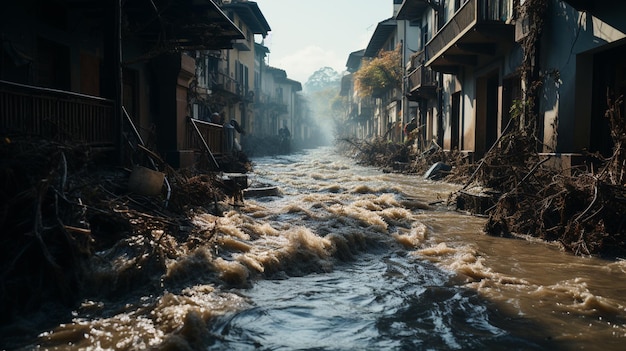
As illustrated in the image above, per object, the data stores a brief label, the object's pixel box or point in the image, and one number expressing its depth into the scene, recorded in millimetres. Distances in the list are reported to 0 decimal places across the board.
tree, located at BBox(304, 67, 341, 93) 159125
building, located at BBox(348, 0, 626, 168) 8891
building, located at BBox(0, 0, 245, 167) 6781
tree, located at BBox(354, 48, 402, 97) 32031
